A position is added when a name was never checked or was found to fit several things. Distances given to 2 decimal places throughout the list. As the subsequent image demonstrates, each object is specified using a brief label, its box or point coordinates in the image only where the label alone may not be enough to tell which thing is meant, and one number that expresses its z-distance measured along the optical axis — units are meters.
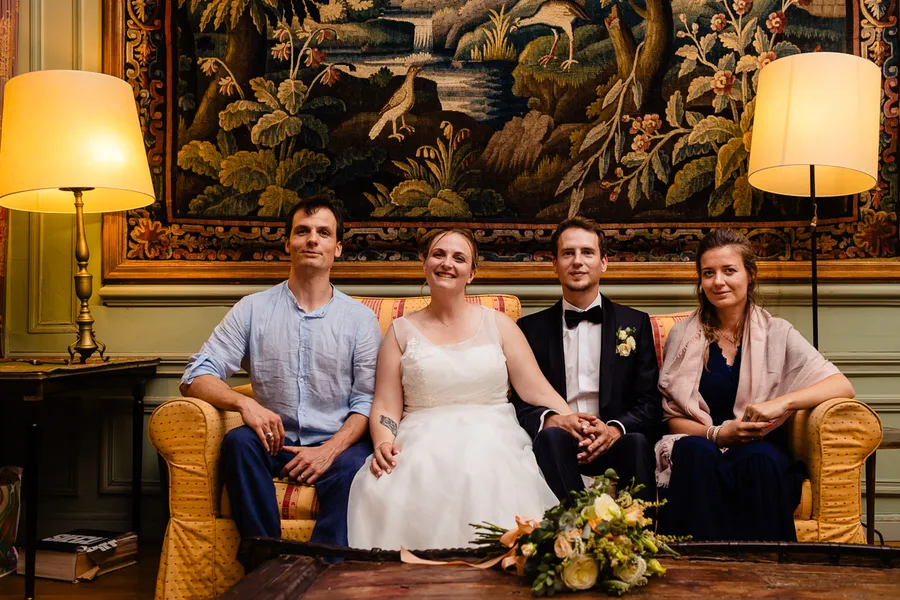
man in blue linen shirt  2.42
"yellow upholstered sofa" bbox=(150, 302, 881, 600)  2.20
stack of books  2.67
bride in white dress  2.02
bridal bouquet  1.32
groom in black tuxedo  2.53
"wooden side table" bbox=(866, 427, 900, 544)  2.55
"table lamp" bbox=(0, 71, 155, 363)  2.67
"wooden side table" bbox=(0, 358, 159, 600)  2.38
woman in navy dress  2.21
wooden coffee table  1.33
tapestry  3.17
